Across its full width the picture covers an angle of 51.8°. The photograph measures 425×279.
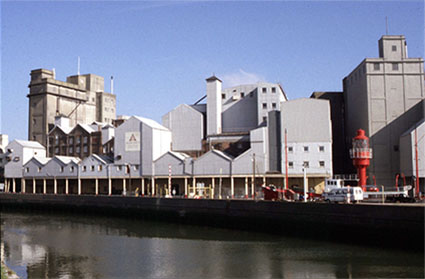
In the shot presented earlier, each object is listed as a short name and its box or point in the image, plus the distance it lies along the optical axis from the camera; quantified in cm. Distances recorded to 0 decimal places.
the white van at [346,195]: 4375
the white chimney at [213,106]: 7631
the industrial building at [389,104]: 6347
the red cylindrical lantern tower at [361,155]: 5547
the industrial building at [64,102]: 10575
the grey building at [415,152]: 5656
